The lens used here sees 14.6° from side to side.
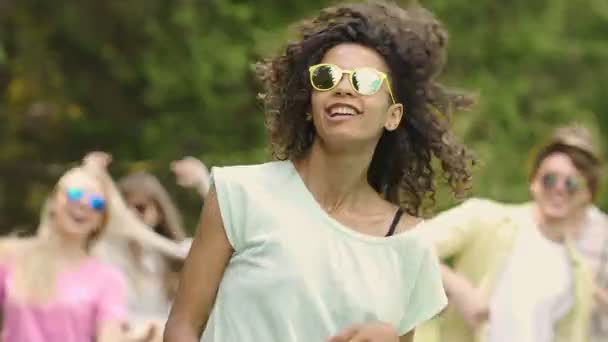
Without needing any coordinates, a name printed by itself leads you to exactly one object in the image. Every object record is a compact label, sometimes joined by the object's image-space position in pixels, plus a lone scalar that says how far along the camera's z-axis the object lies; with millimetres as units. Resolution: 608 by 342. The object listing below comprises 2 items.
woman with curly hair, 5778
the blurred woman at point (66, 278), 10591
